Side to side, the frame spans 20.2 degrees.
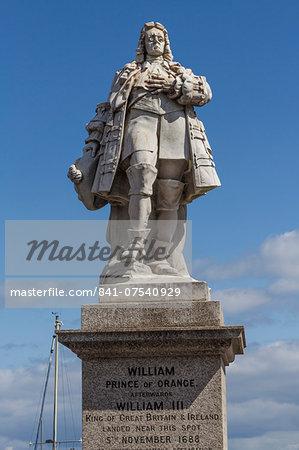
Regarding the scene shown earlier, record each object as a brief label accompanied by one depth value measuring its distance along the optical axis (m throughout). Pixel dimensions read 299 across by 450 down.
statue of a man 12.12
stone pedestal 11.09
